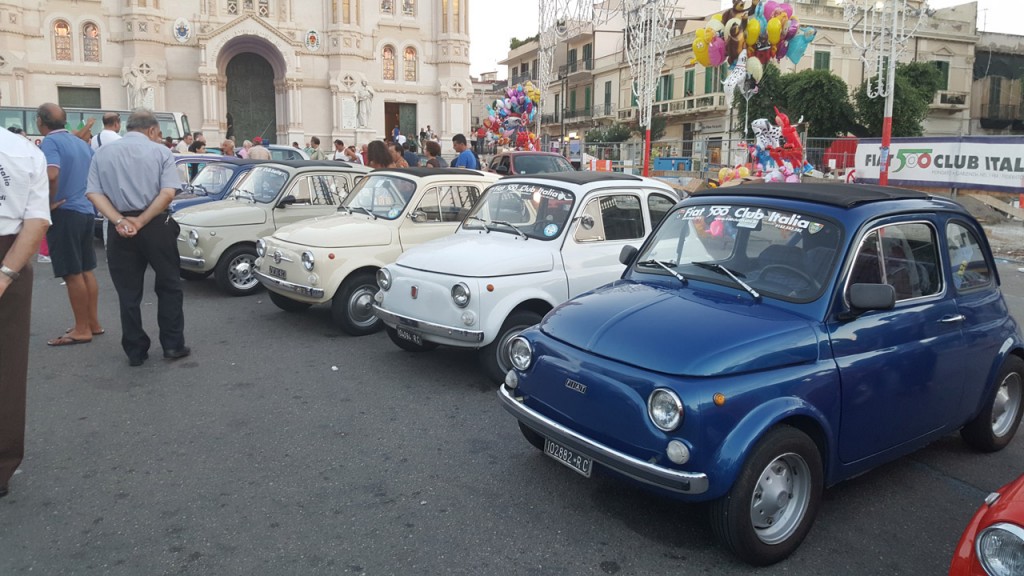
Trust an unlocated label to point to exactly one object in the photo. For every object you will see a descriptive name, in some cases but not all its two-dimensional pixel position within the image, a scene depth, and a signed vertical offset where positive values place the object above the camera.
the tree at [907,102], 33.62 +4.00
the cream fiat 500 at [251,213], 9.19 -0.29
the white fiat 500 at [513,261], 5.82 -0.58
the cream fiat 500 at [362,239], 7.43 -0.50
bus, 23.41 +2.19
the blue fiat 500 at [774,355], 3.28 -0.79
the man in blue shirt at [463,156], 13.39 +0.60
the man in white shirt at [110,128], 9.04 +0.76
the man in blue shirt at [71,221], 6.92 -0.29
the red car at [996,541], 2.40 -1.14
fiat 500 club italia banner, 15.60 +0.65
